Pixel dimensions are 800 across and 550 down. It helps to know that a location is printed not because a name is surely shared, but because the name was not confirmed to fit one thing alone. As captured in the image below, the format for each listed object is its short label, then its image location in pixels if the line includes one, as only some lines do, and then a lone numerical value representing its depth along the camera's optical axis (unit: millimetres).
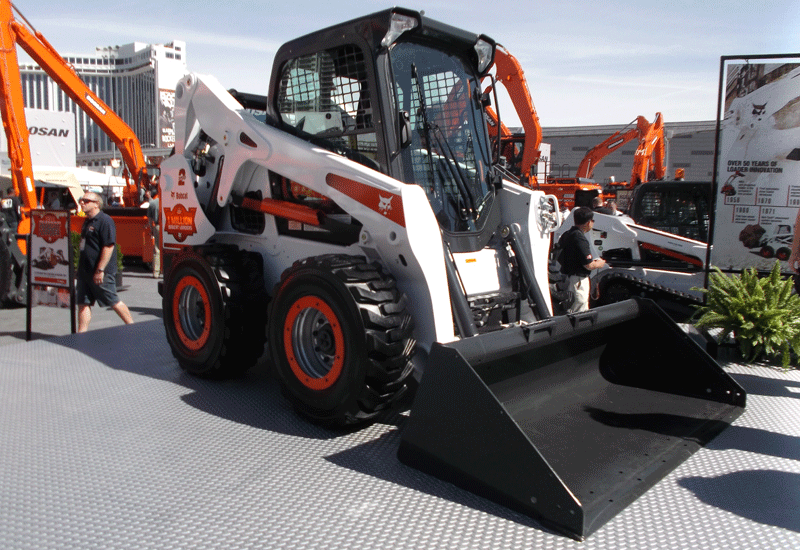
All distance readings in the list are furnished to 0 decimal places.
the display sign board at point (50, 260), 6430
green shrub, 4637
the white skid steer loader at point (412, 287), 2859
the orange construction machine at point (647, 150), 18281
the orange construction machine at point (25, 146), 9250
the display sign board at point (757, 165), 5242
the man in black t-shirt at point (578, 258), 6383
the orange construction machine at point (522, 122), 14352
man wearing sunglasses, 6598
